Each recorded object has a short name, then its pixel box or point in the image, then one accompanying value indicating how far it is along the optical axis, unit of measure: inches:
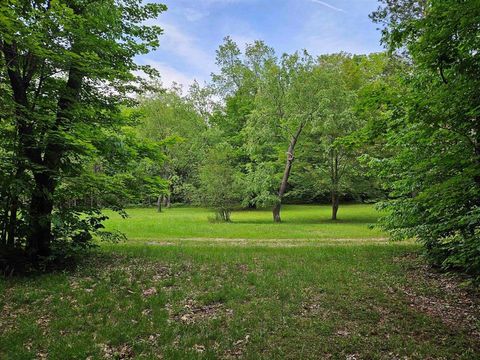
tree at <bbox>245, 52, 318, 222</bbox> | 1073.5
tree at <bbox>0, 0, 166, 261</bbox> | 298.7
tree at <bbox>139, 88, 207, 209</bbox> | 1764.3
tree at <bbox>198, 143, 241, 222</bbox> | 1145.4
